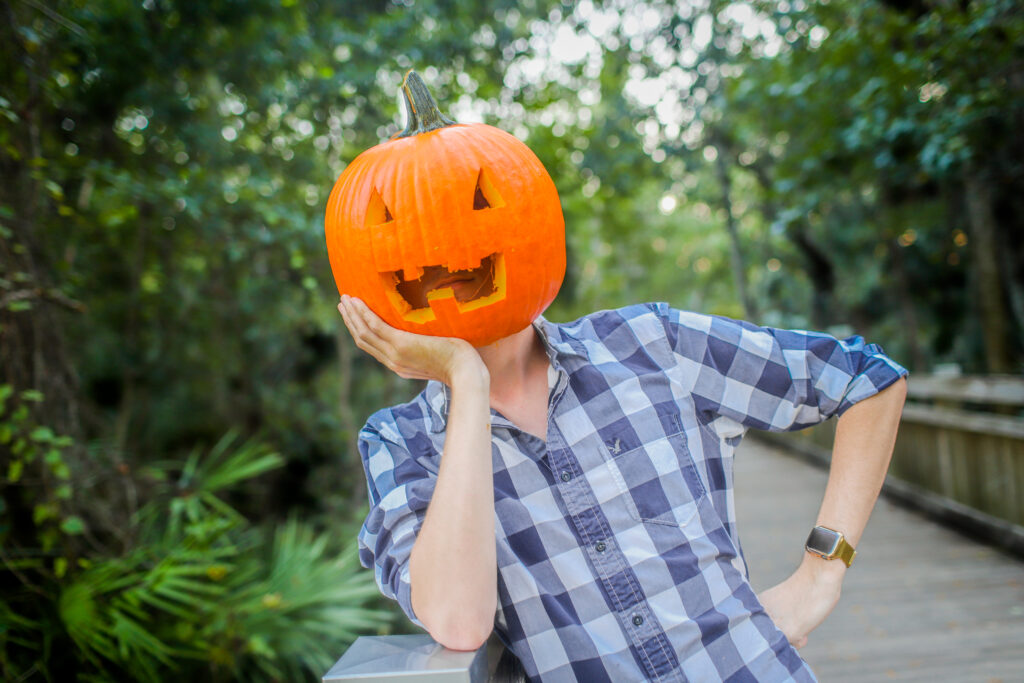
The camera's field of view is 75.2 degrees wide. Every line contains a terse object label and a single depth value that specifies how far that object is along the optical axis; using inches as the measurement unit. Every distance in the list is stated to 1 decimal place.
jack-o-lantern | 49.8
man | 45.5
